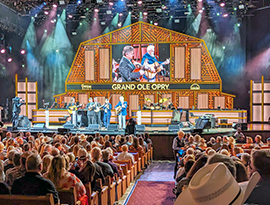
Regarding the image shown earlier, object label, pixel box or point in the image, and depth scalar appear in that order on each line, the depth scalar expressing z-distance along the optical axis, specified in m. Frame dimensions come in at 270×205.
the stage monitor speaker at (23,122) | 13.84
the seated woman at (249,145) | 7.15
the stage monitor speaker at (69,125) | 12.96
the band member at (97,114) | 13.18
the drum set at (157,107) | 15.64
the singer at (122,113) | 13.09
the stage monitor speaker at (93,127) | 12.50
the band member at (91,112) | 13.18
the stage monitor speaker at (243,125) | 12.68
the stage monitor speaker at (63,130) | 11.48
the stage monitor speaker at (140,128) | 12.24
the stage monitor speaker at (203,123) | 12.09
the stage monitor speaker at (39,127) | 13.45
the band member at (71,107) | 13.43
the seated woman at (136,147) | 7.53
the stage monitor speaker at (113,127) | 12.39
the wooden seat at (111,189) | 4.65
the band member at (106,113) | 13.37
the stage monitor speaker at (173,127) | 11.46
